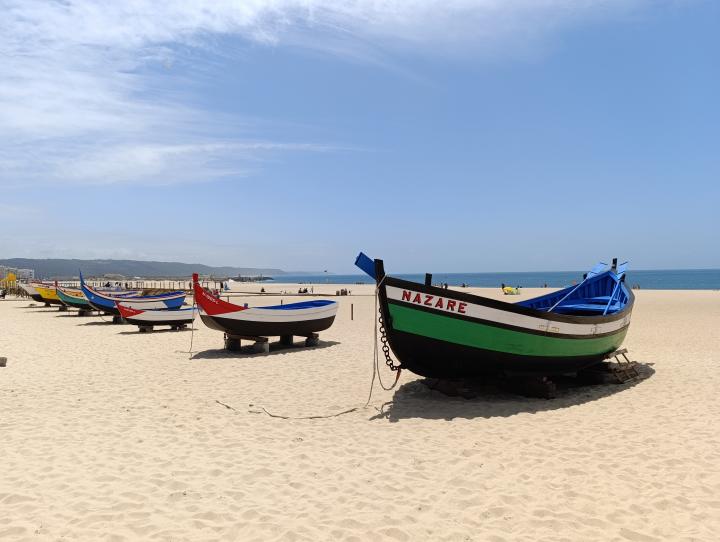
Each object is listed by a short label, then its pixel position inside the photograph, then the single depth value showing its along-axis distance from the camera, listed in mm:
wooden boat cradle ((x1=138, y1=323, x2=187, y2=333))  18964
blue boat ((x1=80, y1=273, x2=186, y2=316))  22738
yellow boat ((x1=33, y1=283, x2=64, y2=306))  33156
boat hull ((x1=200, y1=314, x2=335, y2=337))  13500
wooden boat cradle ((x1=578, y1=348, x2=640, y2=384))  9812
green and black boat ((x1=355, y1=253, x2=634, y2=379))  8055
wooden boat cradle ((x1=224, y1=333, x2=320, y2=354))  13914
